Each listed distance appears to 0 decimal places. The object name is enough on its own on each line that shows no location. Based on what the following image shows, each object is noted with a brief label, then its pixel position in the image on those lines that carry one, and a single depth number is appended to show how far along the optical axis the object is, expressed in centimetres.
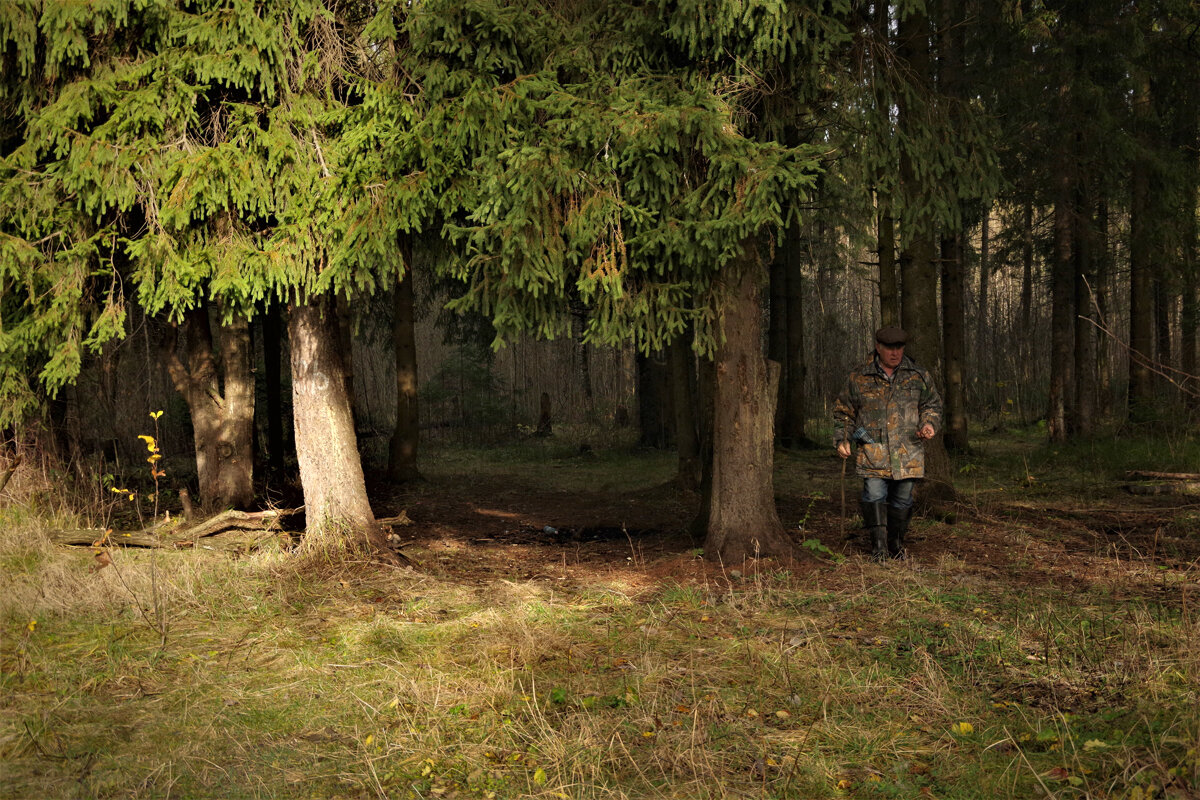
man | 770
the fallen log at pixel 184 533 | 800
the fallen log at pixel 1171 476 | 1008
